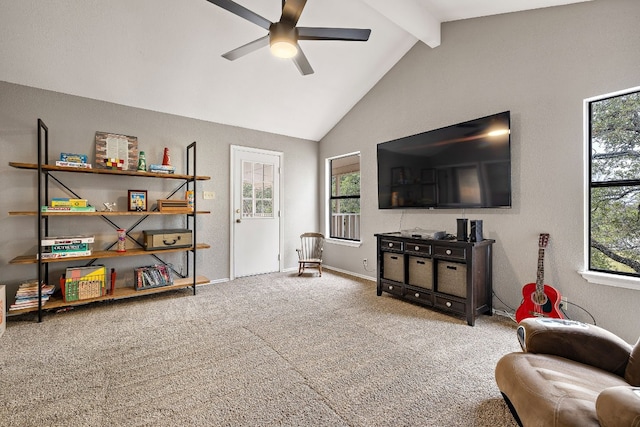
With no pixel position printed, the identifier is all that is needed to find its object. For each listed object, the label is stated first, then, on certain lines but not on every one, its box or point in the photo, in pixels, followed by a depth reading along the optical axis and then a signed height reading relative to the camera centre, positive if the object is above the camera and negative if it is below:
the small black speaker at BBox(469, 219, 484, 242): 2.87 -0.19
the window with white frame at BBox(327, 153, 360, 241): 5.09 +0.26
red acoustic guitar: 2.46 -0.76
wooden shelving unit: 2.81 -0.07
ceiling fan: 2.07 +1.44
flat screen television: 2.85 +0.51
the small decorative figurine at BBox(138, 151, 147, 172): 3.49 +0.60
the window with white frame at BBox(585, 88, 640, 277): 2.31 +0.23
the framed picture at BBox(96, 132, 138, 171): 3.42 +0.75
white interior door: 4.52 +0.02
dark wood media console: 2.78 -0.65
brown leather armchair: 0.93 -0.70
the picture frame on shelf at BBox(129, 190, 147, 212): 3.54 +0.15
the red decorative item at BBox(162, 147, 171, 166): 3.74 +0.70
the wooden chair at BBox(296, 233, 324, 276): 4.94 -0.67
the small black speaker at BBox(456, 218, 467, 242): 2.90 -0.18
